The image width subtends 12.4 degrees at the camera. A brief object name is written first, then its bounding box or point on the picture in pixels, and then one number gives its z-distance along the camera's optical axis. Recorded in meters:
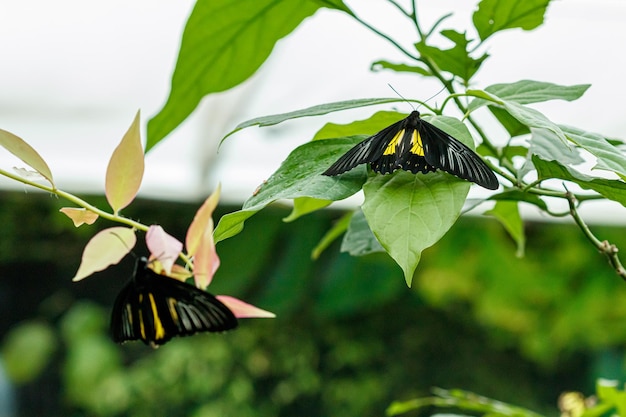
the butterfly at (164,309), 1.96
